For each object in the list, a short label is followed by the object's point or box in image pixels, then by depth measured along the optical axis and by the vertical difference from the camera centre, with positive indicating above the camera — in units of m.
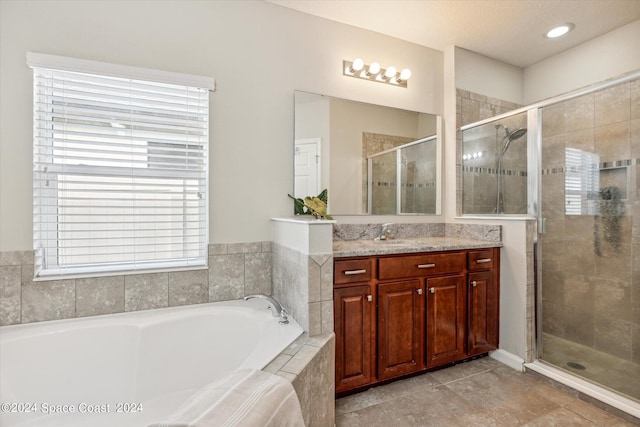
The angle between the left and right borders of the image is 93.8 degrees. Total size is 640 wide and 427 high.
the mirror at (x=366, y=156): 2.18 +0.46
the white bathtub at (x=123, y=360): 1.32 -0.73
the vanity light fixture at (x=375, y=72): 2.34 +1.15
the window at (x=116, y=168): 1.64 +0.28
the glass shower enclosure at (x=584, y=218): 2.03 -0.02
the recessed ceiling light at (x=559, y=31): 2.34 +1.48
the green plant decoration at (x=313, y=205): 2.07 +0.07
